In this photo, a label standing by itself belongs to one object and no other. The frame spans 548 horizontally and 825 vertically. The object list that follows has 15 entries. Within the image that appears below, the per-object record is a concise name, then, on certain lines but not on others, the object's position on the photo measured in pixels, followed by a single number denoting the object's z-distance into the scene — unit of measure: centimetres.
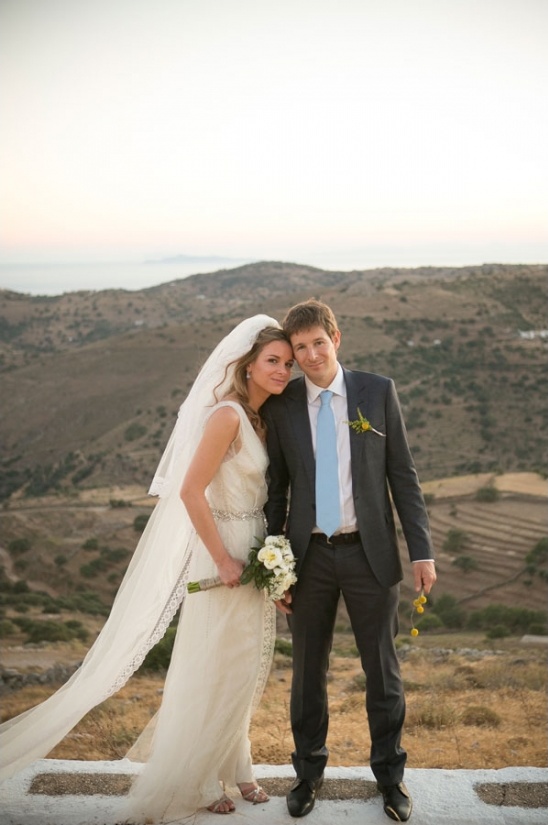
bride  359
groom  354
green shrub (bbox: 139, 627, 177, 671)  1093
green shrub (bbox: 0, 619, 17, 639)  1443
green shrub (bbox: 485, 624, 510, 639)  1681
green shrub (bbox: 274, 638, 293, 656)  1223
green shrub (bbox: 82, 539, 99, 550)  2424
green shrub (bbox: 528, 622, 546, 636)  1708
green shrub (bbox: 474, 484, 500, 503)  2712
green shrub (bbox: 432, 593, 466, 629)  1917
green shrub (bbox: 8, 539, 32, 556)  2430
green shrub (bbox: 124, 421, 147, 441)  4516
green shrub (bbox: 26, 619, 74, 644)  1415
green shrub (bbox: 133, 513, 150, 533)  2517
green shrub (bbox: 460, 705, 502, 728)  658
